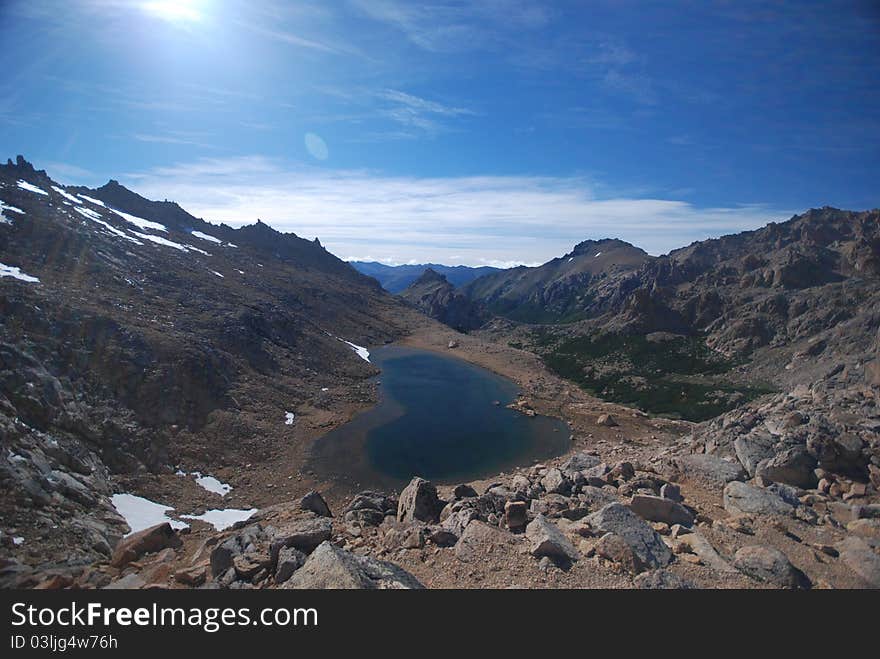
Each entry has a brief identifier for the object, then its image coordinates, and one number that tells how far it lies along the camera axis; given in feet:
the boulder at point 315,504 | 64.18
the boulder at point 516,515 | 43.57
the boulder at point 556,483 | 55.88
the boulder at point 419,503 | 52.60
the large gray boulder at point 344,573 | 29.27
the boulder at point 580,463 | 68.45
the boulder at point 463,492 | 62.13
